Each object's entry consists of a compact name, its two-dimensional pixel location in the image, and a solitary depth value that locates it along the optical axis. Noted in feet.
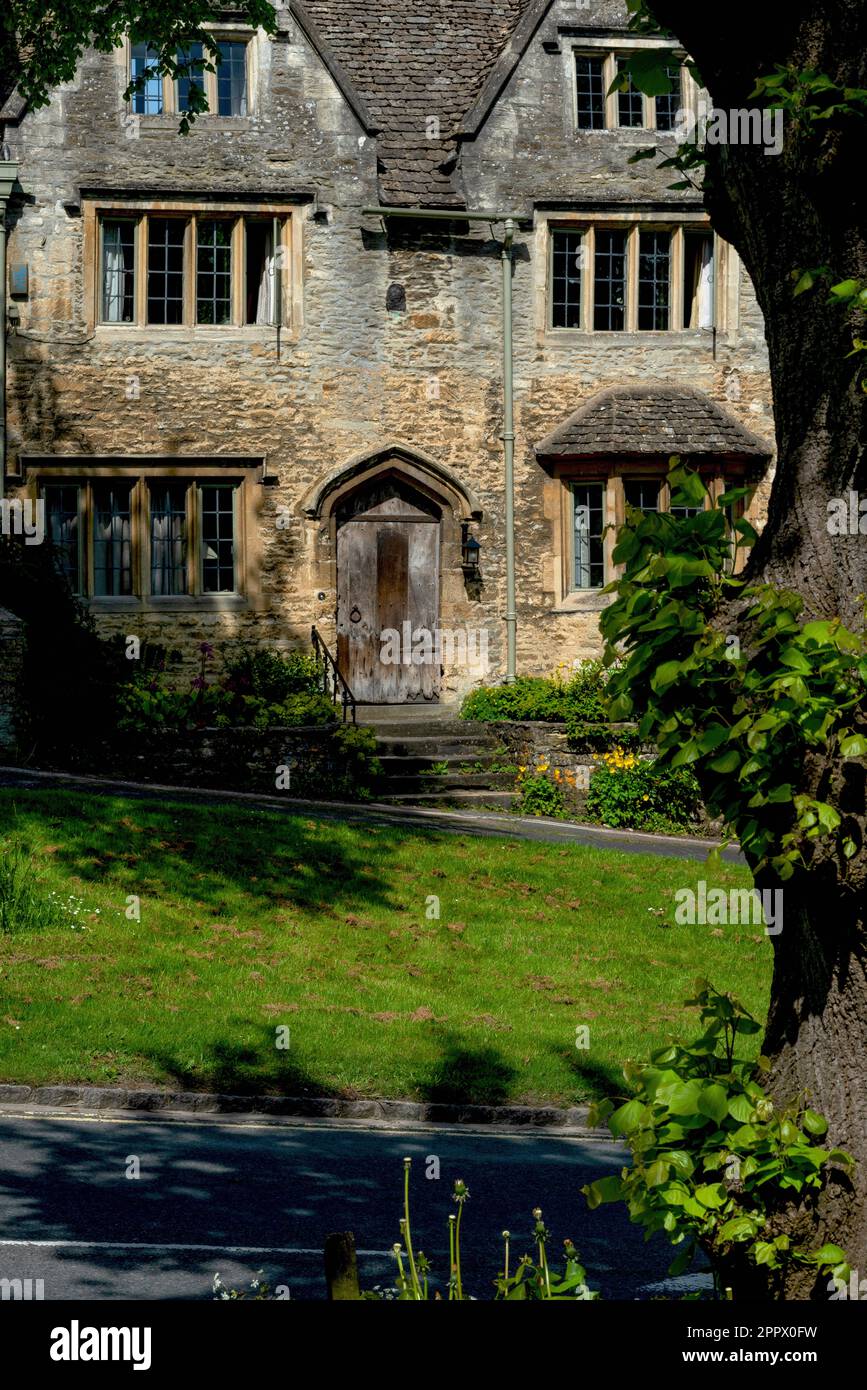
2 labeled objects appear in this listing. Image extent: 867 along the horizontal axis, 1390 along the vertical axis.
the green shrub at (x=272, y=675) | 73.67
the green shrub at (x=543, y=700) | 74.79
